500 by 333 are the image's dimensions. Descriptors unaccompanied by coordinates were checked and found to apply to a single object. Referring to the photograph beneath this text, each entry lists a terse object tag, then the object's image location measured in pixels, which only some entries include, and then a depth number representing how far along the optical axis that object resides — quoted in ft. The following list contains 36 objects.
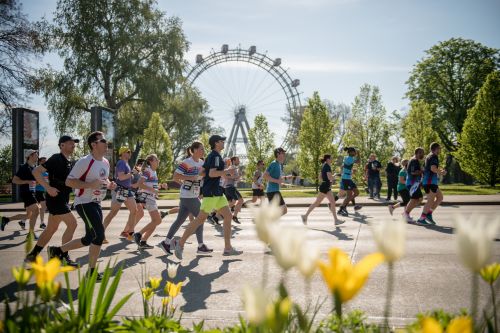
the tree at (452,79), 143.23
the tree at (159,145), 123.44
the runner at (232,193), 42.01
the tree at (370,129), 104.68
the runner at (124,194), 29.89
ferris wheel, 166.61
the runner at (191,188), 25.21
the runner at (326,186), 37.19
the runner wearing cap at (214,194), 23.65
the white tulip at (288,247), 3.46
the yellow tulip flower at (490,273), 4.86
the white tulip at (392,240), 3.43
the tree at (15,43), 82.28
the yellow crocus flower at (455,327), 3.06
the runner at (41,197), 38.96
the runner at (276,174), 32.48
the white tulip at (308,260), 3.48
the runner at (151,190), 27.53
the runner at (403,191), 41.63
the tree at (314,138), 102.89
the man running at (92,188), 17.34
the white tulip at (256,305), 3.13
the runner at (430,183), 35.04
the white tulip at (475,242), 3.30
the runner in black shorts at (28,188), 32.83
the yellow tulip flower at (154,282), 8.22
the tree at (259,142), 112.98
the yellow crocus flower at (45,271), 5.04
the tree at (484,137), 100.37
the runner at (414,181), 35.68
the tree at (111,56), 101.30
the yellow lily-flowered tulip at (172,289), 8.18
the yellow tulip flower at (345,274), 3.25
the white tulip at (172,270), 9.03
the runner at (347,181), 45.21
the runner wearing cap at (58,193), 20.49
